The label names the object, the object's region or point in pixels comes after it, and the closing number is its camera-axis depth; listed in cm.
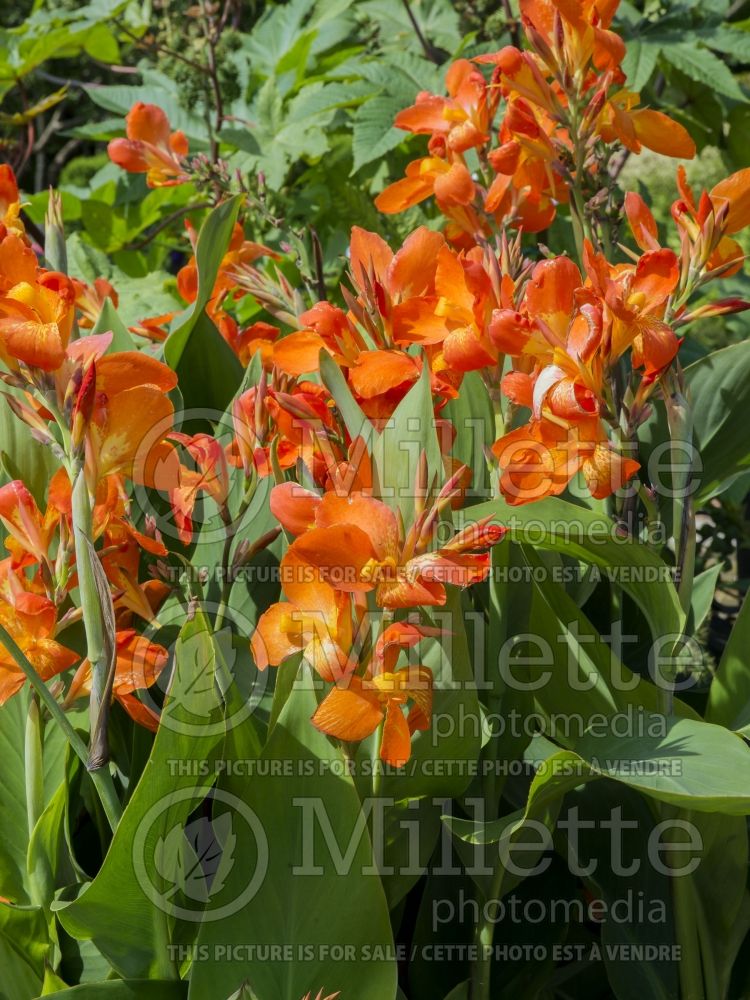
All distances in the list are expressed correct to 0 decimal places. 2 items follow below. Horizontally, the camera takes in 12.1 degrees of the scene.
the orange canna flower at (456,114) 330
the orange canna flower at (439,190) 324
